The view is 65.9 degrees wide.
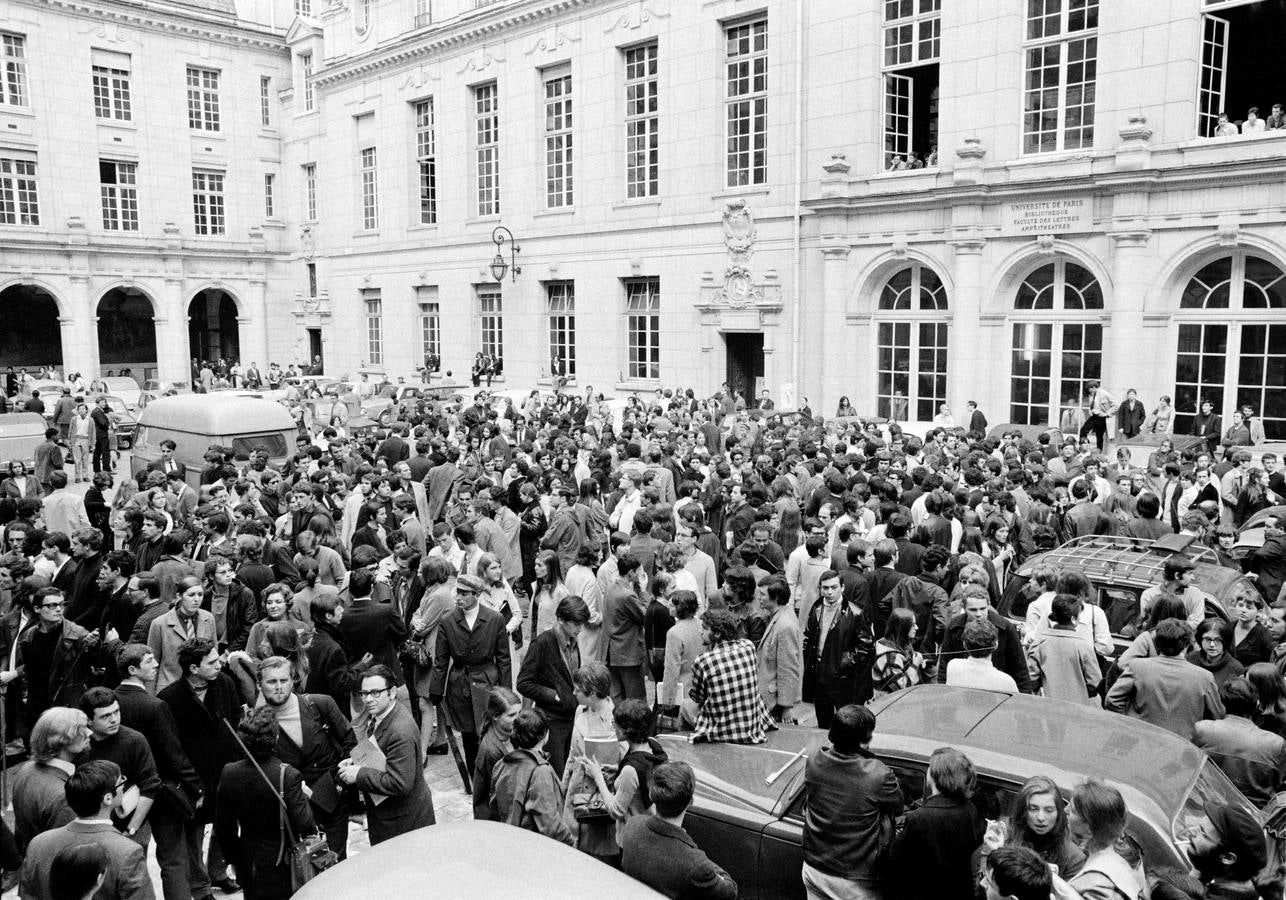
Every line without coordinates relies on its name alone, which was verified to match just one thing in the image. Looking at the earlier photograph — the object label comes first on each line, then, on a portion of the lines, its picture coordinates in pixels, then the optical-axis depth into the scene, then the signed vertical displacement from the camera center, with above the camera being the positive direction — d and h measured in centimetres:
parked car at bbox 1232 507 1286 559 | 904 -179
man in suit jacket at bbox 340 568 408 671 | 746 -198
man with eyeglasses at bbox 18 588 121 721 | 724 -213
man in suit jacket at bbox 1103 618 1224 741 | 608 -208
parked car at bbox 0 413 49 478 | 2066 -147
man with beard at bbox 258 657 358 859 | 570 -219
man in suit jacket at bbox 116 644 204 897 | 577 -244
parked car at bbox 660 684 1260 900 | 471 -207
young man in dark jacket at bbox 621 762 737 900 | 430 -221
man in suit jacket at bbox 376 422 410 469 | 1566 -140
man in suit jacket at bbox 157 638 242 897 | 618 -221
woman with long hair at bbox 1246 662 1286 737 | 580 -201
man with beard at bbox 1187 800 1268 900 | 427 -216
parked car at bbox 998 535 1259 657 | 777 -179
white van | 1595 -106
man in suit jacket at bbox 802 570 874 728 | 742 -222
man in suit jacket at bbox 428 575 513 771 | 730 -216
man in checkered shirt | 629 -217
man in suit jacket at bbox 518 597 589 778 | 695 -218
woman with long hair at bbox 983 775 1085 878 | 437 -211
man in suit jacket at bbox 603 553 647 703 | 801 -220
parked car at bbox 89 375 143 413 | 3325 -83
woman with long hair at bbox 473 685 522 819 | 528 -204
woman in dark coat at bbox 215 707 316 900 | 520 -237
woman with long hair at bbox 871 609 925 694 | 694 -211
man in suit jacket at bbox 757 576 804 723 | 739 -221
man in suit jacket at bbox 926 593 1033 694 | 677 -197
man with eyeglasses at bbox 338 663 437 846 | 546 -225
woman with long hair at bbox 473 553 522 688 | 798 -189
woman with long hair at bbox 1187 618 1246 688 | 642 -195
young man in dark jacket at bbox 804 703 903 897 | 480 -221
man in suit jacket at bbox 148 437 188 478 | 1351 -139
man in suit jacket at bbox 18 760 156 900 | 455 -221
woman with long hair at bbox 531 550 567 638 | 802 -187
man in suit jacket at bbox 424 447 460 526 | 1324 -168
